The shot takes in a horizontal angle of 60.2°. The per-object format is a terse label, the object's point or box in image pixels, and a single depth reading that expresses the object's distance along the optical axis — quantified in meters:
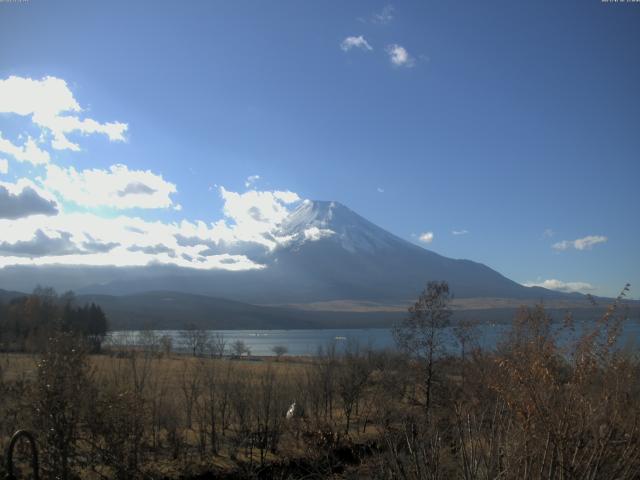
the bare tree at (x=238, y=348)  69.10
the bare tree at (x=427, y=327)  26.88
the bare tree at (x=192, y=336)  75.01
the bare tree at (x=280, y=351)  68.44
